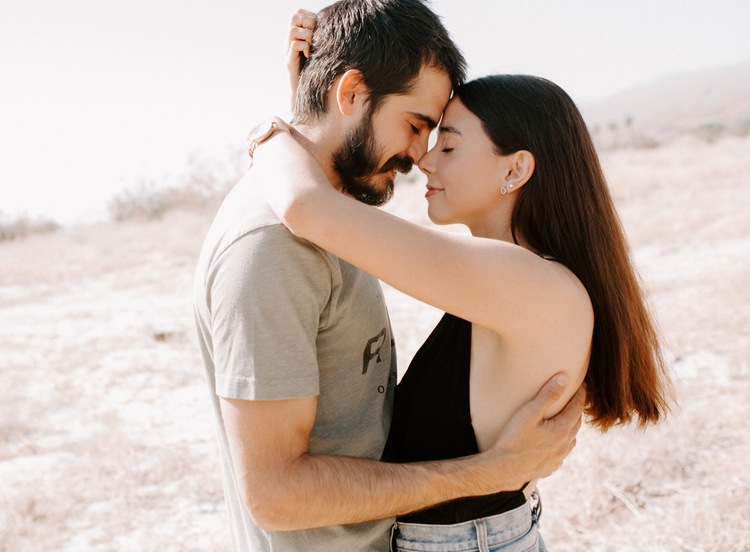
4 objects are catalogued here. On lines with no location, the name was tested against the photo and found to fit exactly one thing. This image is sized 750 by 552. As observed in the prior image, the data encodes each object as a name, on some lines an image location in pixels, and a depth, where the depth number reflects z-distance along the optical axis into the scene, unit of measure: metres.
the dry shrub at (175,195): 21.02
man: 1.42
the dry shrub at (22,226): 18.86
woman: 1.56
